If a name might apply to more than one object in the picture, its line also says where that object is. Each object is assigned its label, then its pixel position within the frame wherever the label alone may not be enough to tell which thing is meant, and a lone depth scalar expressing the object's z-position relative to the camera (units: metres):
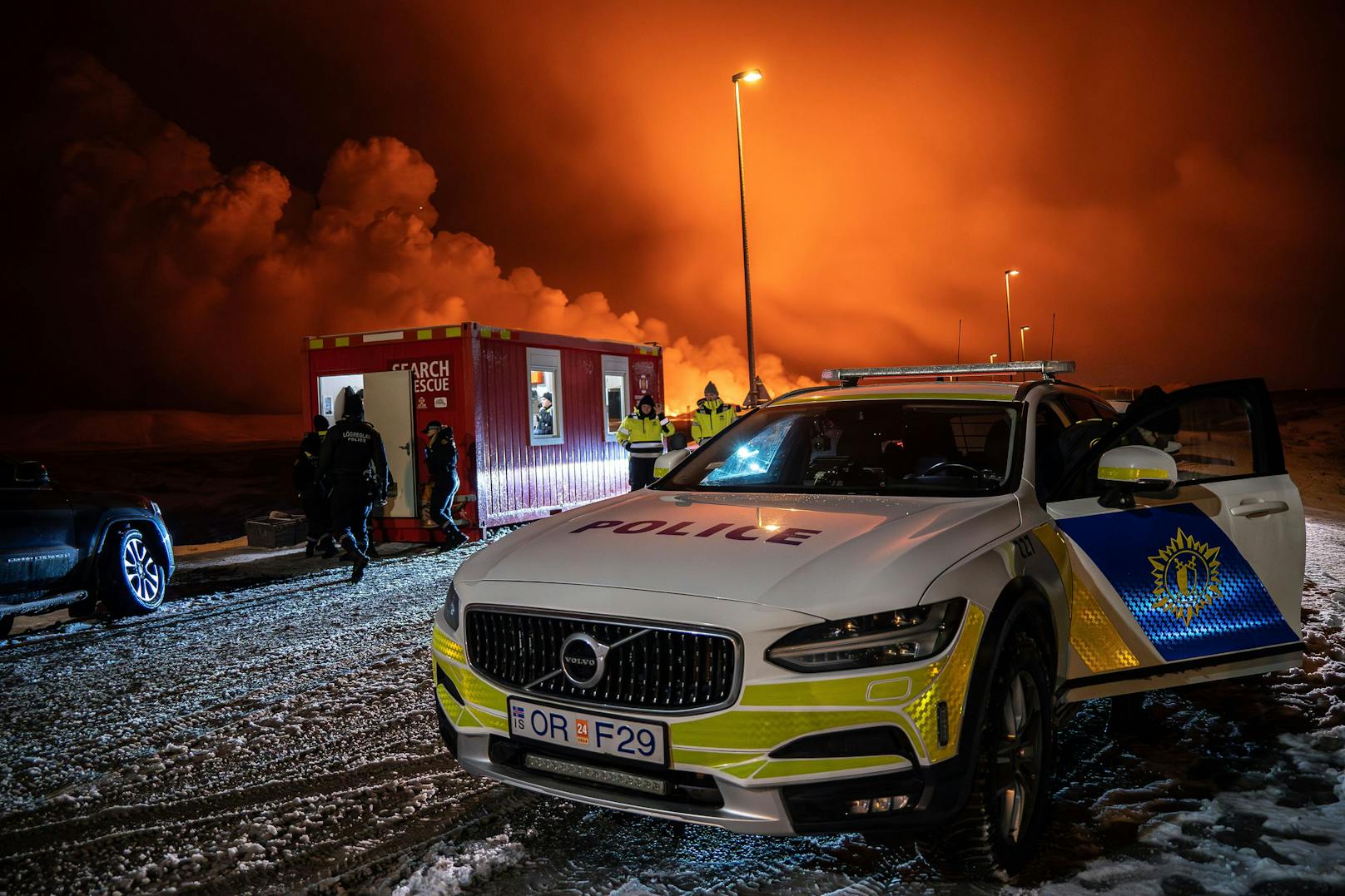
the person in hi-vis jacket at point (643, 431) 13.25
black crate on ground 12.25
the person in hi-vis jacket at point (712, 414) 14.00
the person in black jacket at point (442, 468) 11.09
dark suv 6.68
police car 2.56
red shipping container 12.06
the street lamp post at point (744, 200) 19.81
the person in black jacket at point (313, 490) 11.15
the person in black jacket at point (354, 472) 9.23
